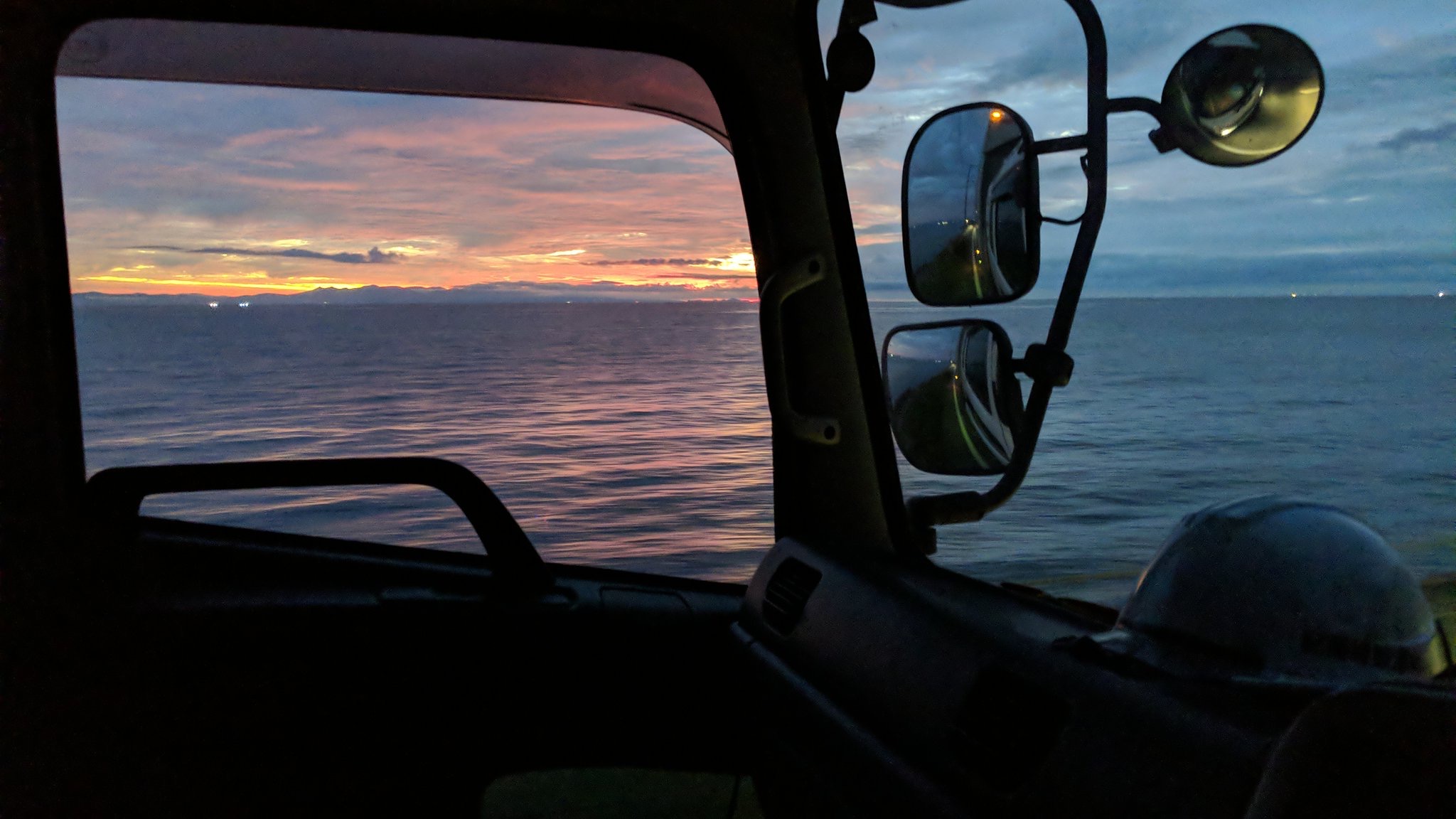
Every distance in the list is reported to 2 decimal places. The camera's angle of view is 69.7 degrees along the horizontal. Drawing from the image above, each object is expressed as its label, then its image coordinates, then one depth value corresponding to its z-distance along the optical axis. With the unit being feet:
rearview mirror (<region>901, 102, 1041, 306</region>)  5.08
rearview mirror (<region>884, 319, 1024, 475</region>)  5.48
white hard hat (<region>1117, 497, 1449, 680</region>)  3.33
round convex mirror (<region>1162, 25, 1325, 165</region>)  4.24
